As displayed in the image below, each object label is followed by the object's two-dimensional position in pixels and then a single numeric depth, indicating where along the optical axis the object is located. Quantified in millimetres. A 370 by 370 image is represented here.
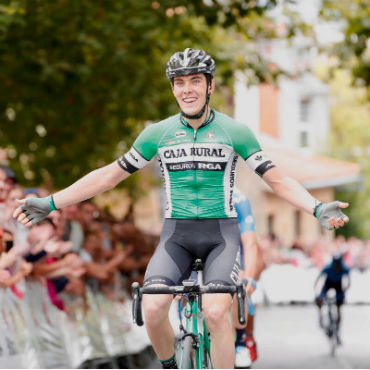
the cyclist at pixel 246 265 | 16437
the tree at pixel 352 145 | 109062
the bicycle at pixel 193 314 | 11945
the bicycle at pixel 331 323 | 29680
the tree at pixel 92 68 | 30000
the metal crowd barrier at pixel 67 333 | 17703
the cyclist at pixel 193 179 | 12531
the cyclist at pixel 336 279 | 32219
